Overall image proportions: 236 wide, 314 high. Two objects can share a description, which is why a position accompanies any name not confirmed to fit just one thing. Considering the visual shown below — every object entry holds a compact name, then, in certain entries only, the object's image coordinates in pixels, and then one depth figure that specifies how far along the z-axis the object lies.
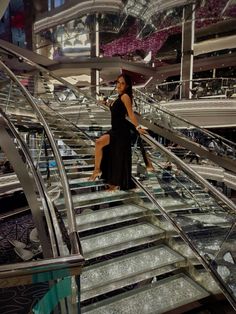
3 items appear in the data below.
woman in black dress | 2.52
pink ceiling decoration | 11.92
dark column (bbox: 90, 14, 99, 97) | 12.24
